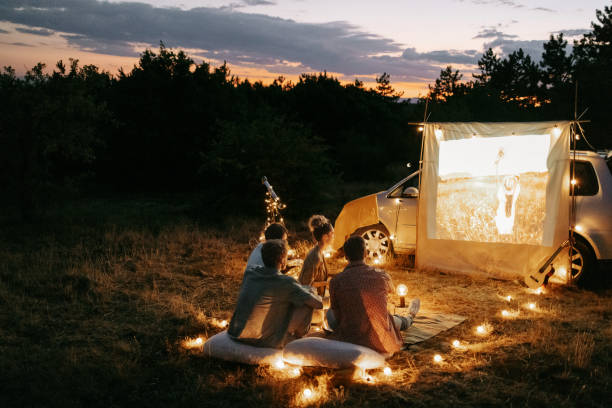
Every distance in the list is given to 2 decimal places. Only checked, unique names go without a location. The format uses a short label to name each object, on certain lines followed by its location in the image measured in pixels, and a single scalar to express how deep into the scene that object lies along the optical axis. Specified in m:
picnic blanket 5.38
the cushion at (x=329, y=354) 4.21
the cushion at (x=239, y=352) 4.49
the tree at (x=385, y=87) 38.25
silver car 7.10
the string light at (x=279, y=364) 4.48
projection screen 7.35
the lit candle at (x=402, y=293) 6.37
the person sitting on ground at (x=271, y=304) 4.44
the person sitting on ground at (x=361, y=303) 4.34
